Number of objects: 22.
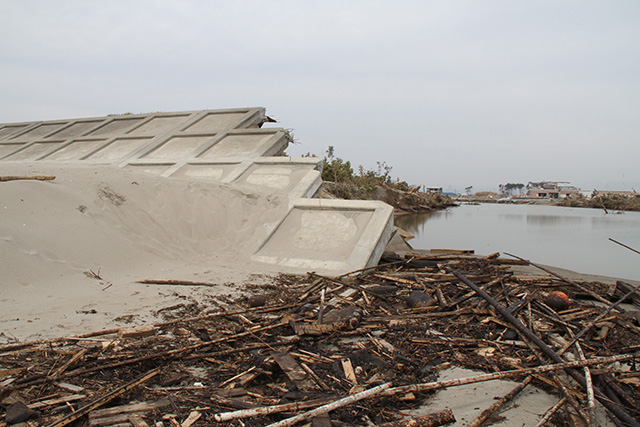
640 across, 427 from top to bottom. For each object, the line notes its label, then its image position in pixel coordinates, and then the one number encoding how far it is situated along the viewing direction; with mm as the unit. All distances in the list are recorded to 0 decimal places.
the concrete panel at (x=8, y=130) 23297
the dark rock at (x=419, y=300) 6259
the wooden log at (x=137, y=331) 4758
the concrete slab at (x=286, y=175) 12383
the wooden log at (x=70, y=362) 3759
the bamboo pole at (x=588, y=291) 6784
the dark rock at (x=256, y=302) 6344
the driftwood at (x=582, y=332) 4441
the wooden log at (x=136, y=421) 3119
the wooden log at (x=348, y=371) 3908
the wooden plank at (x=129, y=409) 3213
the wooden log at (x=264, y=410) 3146
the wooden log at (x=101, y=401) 3082
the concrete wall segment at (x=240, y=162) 9805
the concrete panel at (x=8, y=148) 20342
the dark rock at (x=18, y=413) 3032
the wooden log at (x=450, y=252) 12319
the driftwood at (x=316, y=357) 3400
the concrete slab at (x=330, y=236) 9203
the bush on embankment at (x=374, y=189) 23869
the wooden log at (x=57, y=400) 3273
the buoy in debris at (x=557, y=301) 6047
